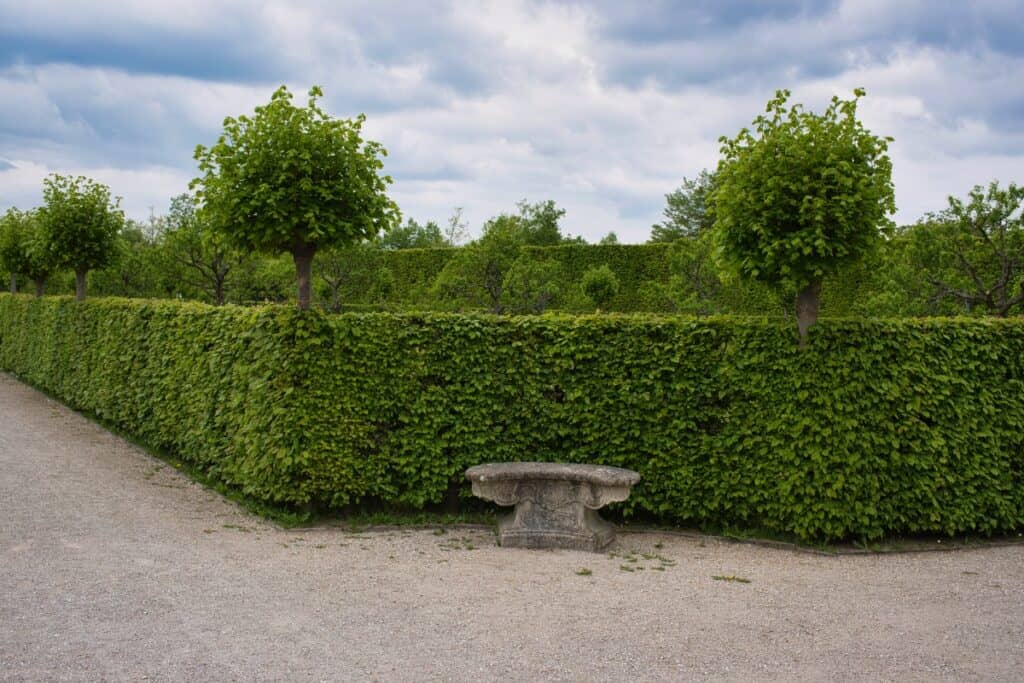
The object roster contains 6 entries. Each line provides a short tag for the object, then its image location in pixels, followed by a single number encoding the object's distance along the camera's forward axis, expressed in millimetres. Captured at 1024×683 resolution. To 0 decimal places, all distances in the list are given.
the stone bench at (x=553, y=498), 7945
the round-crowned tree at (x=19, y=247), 20703
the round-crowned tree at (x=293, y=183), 8984
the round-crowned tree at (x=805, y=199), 7754
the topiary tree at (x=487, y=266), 16500
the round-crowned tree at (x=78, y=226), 16688
